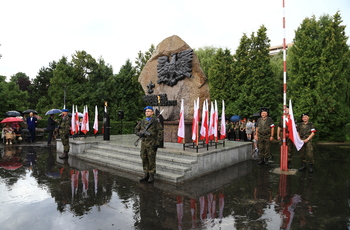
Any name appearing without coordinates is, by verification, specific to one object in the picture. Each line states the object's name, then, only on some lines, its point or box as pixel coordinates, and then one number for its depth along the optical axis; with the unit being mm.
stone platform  6594
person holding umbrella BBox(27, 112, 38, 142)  14359
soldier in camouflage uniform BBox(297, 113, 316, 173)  7312
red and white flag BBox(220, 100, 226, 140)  8734
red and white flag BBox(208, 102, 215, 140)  8080
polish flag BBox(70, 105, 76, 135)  10941
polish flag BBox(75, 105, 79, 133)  11148
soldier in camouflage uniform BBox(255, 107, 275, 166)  8273
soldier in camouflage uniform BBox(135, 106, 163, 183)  5988
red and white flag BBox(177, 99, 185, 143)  7449
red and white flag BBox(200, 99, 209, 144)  7613
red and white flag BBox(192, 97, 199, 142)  7234
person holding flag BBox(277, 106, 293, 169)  7705
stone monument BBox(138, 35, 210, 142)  9719
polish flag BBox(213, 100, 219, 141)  8156
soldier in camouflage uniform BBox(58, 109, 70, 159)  9328
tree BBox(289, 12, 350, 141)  17562
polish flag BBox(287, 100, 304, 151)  7121
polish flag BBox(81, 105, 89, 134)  11438
